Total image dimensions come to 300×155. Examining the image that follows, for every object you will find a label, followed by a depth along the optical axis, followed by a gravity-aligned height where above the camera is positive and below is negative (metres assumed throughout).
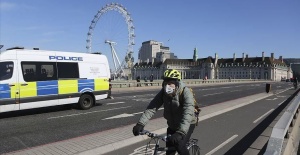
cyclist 2.74 -0.47
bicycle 2.74 -0.98
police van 8.14 -0.11
